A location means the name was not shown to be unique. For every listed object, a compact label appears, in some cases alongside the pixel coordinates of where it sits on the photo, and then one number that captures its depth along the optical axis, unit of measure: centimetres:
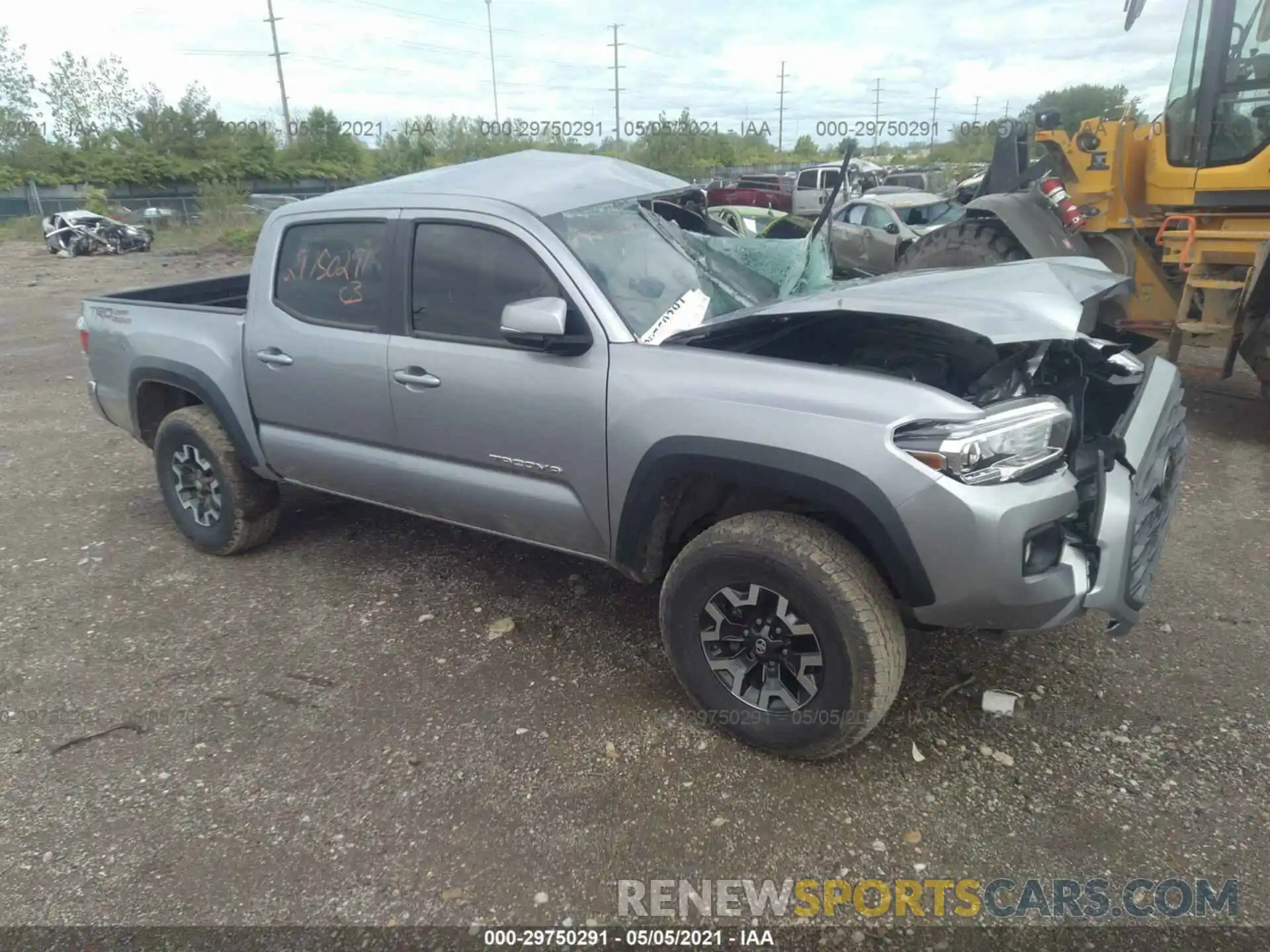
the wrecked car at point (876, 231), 1320
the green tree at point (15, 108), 4100
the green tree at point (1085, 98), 3700
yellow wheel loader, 609
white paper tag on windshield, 325
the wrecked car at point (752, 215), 1328
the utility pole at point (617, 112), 5115
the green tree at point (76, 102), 5097
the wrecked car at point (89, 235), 2455
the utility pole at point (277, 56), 4656
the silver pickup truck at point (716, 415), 262
